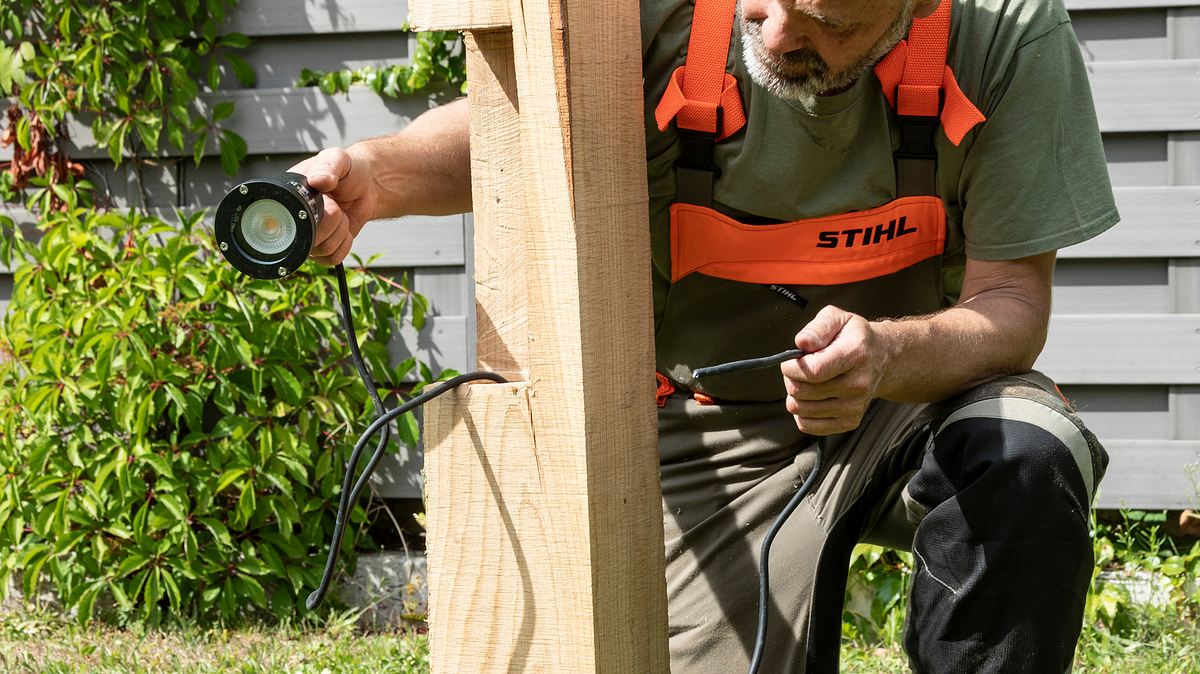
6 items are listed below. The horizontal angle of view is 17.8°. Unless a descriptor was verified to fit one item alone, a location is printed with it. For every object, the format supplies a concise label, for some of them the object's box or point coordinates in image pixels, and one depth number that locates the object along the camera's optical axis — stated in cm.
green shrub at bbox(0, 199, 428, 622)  390
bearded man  312
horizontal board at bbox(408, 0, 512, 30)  304
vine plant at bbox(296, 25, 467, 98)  401
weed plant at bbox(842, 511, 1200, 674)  381
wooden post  303
